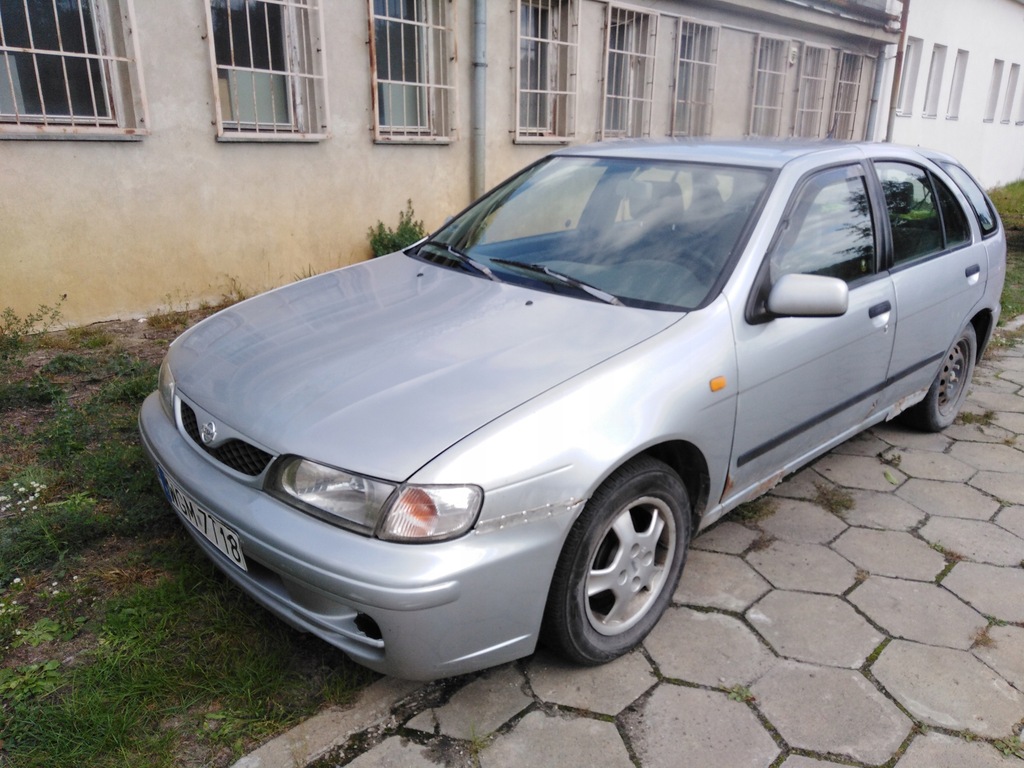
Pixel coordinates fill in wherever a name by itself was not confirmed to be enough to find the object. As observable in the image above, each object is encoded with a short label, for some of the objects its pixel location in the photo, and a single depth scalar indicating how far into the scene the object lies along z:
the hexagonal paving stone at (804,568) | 2.87
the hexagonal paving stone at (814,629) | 2.49
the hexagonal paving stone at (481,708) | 2.16
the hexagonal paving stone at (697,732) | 2.08
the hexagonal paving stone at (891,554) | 2.98
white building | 15.97
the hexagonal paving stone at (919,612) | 2.60
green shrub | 7.22
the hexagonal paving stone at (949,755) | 2.08
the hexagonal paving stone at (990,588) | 2.75
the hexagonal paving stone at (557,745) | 2.06
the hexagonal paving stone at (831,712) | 2.14
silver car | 1.96
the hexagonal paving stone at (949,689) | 2.23
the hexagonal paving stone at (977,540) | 3.10
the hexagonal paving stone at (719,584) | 2.76
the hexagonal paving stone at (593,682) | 2.27
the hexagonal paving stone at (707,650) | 2.39
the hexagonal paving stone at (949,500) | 3.45
